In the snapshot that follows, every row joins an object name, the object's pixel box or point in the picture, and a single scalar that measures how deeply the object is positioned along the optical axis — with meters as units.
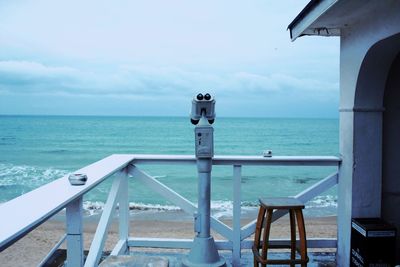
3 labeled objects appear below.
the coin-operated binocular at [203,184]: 3.28
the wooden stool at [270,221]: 3.09
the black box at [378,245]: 3.06
